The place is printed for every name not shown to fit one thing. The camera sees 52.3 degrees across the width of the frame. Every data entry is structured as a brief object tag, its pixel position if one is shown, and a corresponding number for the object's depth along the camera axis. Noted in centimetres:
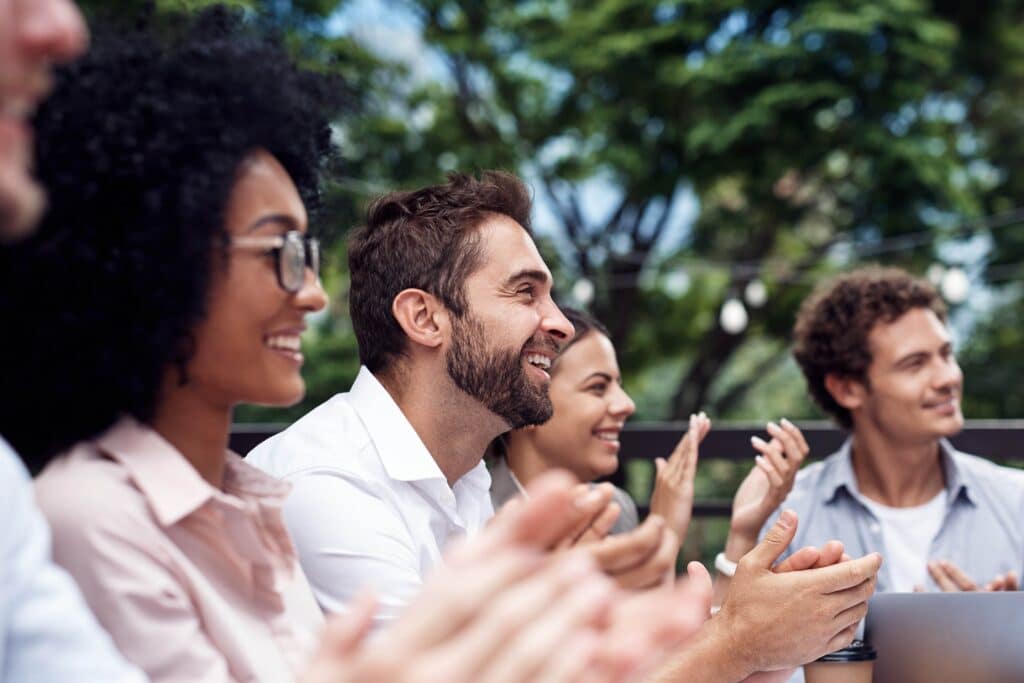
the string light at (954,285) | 798
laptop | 153
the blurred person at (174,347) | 86
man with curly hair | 245
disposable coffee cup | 148
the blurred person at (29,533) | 64
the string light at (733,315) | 874
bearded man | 163
